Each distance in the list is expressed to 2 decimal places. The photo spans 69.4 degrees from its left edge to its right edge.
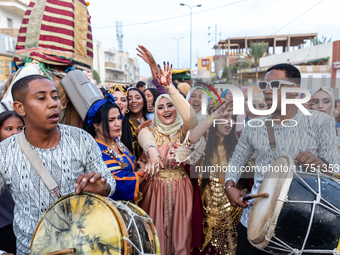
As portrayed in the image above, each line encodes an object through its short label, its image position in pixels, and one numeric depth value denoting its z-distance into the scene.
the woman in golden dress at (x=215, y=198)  2.82
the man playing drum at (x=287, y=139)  1.98
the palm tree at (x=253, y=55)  29.05
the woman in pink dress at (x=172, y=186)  2.80
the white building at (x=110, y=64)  47.72
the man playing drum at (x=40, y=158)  1.58
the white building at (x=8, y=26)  17.34
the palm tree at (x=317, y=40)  23.00
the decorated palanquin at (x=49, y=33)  3.57
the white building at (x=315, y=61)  17.66
